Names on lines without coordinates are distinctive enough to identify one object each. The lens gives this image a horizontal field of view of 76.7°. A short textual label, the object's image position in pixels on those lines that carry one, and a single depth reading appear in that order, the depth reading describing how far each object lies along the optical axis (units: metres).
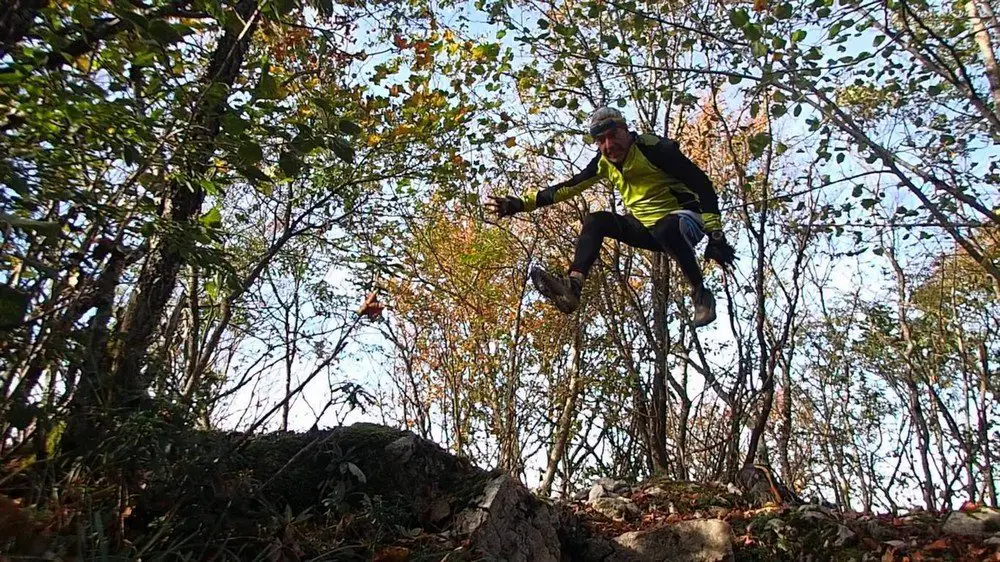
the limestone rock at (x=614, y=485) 4.41
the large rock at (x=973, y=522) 3.46
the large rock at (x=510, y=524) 3.00
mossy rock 2.26
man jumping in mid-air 3.67
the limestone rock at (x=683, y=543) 3.24
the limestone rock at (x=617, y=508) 3.89
